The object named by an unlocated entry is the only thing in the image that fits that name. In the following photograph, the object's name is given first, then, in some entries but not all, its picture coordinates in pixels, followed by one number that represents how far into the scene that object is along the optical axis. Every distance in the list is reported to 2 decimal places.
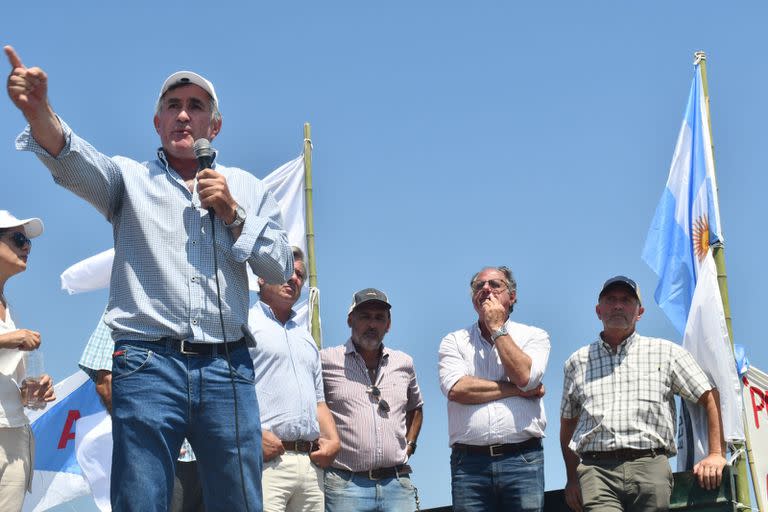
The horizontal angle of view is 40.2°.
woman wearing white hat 4.97
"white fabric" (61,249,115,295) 8.73
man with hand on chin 6.21
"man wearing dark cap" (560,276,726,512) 6.13
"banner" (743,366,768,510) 7.38
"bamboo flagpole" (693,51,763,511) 6.73
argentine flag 7.15
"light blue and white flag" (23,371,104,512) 8.63
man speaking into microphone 3.48
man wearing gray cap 6.27
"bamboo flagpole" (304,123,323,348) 8.12
